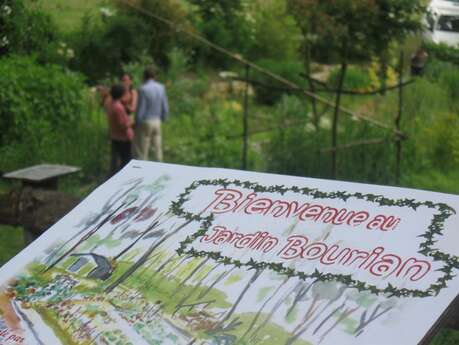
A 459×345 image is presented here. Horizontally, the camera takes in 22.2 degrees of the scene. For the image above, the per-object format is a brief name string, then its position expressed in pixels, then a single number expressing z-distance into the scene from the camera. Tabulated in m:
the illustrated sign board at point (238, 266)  3.01
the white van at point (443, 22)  7.66
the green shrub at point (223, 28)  12.77
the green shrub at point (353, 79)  11.69
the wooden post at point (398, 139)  8.86
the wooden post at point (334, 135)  8.87
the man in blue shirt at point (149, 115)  10.24
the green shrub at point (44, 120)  9.45
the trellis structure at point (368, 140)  8.86
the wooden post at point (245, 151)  9.50
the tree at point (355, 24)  9.12
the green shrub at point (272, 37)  12.68
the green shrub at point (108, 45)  10.84
